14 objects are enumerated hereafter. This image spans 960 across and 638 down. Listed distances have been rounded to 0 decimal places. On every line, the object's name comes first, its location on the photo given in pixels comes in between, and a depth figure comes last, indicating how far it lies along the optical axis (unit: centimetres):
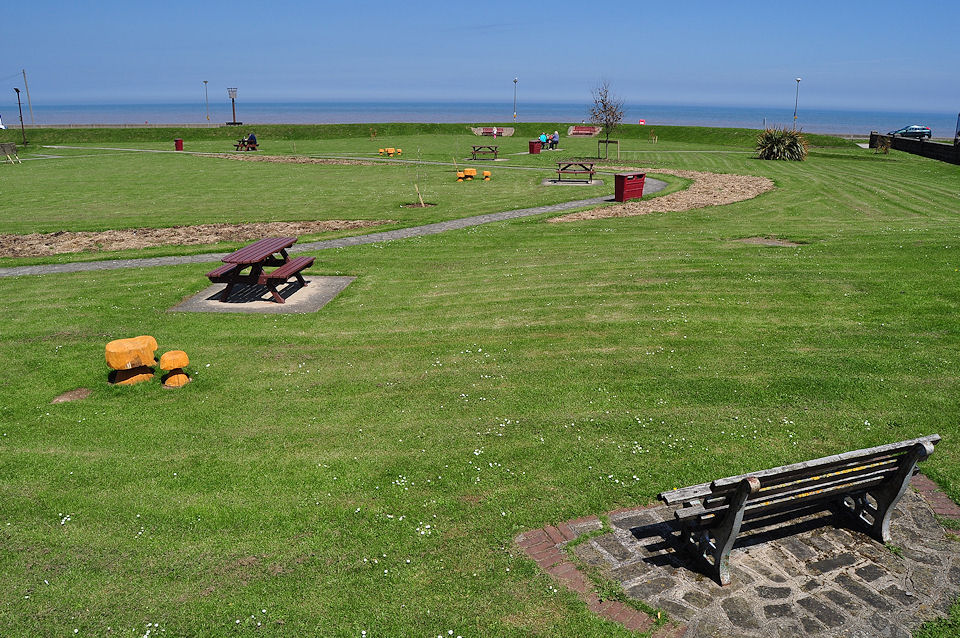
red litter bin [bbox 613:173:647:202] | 2483
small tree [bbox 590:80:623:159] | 4494
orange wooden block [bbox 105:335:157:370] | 954
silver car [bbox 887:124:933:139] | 6268
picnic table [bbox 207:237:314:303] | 1313
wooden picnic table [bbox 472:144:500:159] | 4416
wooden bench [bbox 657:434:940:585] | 539
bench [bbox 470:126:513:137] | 6536
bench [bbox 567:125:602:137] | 6438
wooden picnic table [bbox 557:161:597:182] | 3106
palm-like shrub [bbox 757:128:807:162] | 4172
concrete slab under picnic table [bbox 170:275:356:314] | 1327
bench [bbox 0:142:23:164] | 4995
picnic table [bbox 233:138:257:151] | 5453
